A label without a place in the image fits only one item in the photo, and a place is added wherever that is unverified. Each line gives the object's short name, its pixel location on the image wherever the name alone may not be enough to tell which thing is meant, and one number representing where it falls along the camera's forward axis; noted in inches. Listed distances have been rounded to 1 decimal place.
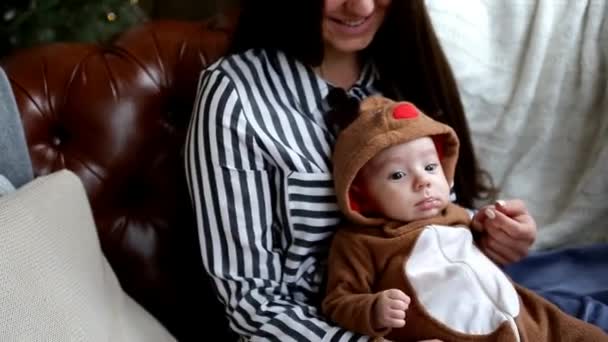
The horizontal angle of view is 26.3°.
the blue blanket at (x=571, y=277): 67.9
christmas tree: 91.5
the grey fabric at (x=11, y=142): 63.5
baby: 62.3
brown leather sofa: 70.2
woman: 65.1
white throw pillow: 55.9
